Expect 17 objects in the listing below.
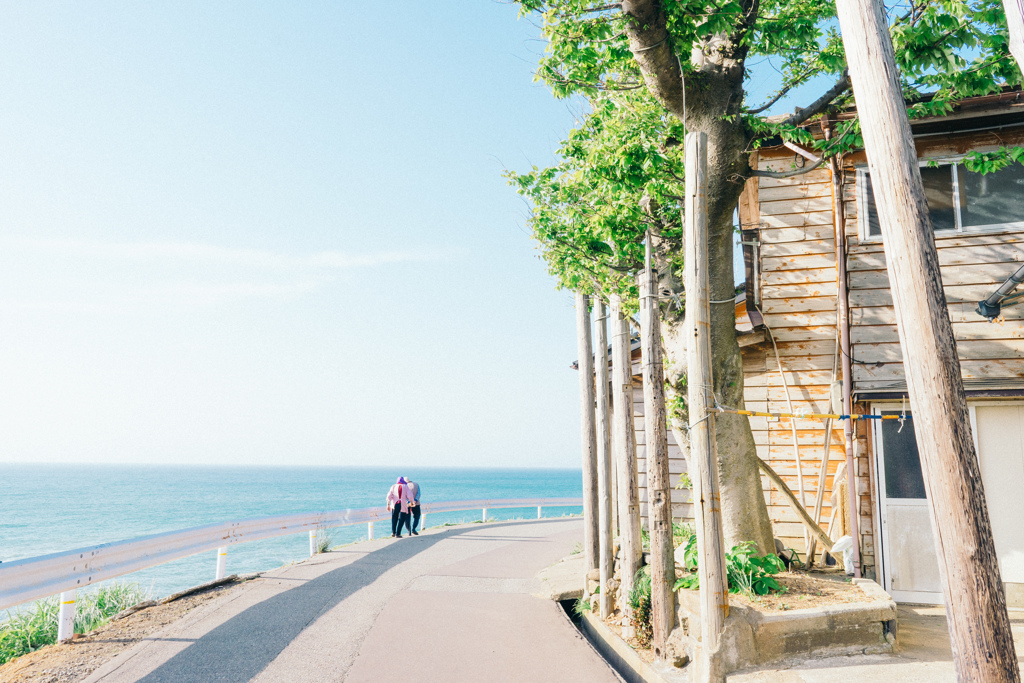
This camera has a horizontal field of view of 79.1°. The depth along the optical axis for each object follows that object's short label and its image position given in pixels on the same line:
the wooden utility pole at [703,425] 5.61
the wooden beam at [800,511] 7.15
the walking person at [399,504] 16.88
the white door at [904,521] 8.32
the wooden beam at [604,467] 8.85
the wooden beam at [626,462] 8.16
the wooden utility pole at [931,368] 2.92
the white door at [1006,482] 8.05
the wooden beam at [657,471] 6.96
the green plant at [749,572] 6.40
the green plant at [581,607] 9.44
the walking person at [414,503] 17.25
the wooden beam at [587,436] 9.71
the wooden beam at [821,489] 7.36
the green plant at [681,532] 9.91
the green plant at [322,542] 15.16
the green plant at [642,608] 7.55
